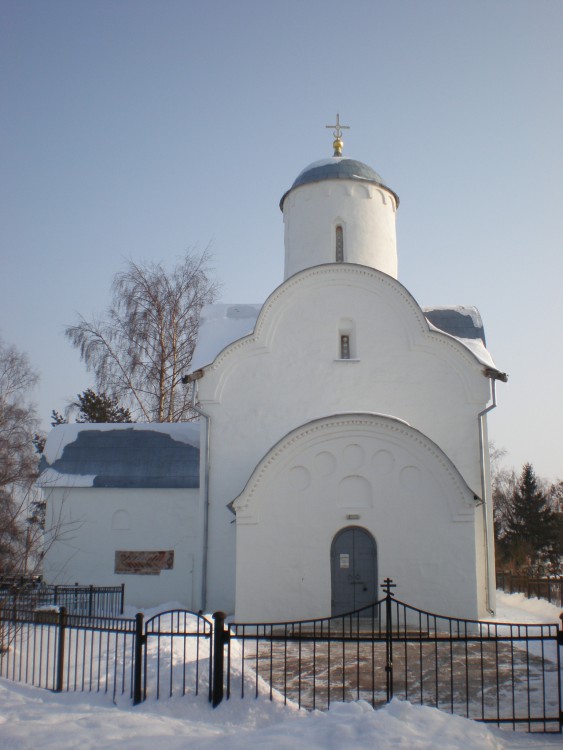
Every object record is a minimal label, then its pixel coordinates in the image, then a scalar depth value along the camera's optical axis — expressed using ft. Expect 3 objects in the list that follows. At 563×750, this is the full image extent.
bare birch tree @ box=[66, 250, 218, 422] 84.17
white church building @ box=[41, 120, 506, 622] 45.24
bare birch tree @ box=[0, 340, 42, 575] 74.08
